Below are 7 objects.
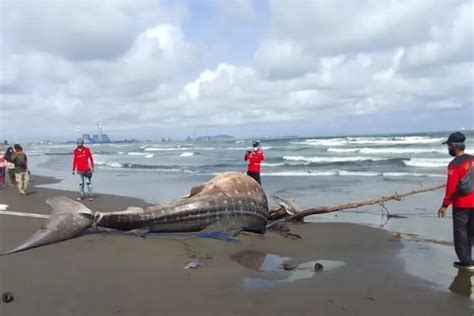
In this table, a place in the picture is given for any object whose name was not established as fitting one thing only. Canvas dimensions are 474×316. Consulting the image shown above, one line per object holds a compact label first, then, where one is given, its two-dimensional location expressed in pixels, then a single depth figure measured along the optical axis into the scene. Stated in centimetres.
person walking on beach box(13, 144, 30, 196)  1476
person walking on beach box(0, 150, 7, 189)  1750
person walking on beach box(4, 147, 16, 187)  1845
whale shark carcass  715
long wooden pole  914
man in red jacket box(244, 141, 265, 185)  1380
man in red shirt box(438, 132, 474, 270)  641
